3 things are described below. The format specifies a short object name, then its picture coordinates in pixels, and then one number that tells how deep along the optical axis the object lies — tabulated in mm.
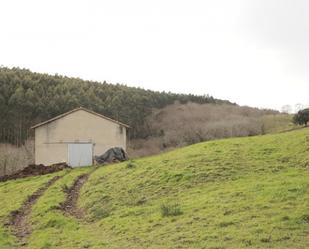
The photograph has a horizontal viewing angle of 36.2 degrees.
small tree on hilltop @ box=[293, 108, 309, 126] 62531
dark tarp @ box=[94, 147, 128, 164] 48500
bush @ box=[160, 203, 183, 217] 18906
